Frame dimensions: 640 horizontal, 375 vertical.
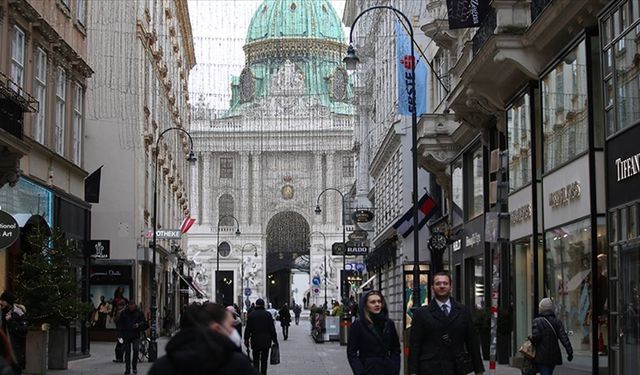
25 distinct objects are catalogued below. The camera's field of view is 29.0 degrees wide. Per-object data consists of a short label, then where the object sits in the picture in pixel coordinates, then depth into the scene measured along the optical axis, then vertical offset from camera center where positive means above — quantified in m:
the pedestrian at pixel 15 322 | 21.19 -0.35
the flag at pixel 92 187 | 37.34 +3.47
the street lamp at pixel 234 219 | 113.46 +7.58
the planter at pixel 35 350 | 22.91 -0.90
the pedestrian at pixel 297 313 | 88.44 -0.86
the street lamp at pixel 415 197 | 24.54 +2.13
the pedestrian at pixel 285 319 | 53.60 -0.79
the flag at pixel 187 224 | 56.62 +3.53
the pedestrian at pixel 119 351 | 30.35 -1.24
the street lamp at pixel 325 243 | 114.32 +5.56
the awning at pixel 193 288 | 73.38 +0.80
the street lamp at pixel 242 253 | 124.03 +4.84
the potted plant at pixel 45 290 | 23.06 +0.22
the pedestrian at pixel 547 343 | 15.89 -0.55
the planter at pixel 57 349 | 25.77 -0.99
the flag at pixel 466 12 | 27.23 +6.34
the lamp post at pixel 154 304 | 30.83 -0.11
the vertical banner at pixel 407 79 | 36.69 +6.78
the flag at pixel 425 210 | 38.53 +2.88
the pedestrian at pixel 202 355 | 5.98 -0.26
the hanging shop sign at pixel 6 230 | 18.89 +1.10
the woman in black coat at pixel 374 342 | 12.09 -0.40
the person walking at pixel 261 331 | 20.61 -0.50
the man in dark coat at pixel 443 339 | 11.05 -0.34
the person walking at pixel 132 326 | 26.82 -0.56
